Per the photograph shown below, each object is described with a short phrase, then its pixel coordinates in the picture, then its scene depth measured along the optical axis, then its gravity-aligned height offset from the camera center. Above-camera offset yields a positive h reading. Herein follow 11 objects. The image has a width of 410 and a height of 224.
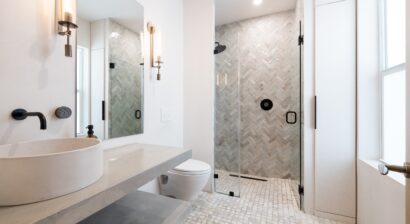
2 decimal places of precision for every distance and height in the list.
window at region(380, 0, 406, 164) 1.37 +0.26
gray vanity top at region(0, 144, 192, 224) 0.56 -0.30
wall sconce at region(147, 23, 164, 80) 1.96 +0.65
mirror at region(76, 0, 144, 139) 1.34 +0.35
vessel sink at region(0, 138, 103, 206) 0.59 -0.22
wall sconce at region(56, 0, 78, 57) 1.07 +0.52
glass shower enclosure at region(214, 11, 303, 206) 2.62 +0.13
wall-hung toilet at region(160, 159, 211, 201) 1.84 -0.68
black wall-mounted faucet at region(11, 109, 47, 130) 0.95 -0.03
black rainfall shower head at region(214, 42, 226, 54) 2.60 +0.87
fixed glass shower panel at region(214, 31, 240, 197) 2.59 -0.09
